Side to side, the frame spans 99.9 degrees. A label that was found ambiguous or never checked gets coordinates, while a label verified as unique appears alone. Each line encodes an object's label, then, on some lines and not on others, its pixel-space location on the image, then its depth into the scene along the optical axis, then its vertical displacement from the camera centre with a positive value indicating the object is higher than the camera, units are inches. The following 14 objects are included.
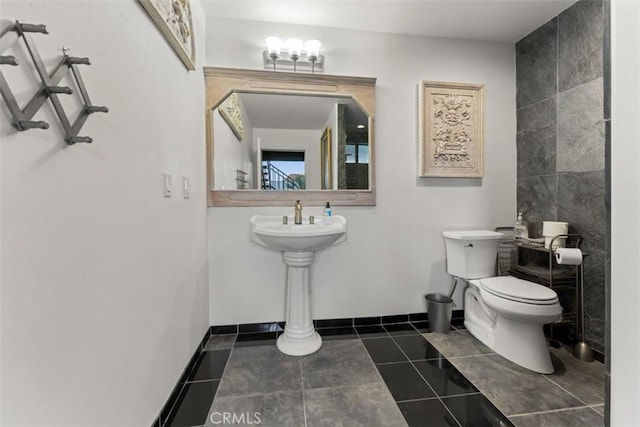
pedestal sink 68.1 -20.1
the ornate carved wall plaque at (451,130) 86.4 +24.8
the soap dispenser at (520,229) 85.4 -7.9
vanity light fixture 78.6 +45.4
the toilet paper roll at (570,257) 65.3 -12.9
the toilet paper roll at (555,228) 73.9 -6.6
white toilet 61.6 -24.0
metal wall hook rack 21.4 +10.7
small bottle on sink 79.5 -2.4
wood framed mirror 79.7 +21.1
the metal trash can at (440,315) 81.7 -33.6
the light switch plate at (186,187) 60.1 +4.8
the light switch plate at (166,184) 50.4 +4.7
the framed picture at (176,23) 45.1 +35.3
